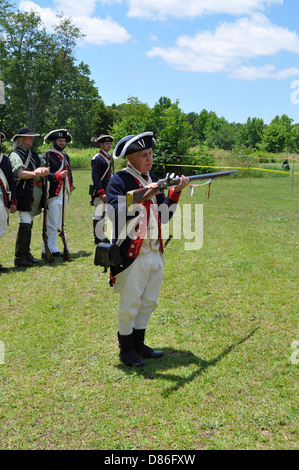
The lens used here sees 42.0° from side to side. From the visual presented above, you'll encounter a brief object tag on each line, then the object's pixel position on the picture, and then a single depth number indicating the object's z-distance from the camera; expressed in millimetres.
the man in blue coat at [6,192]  6719
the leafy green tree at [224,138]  76438
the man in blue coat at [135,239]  3814
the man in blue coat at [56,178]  7570
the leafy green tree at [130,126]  27672
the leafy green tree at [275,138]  64875
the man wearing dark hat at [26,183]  7129
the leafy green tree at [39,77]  40000
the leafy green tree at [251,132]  81375
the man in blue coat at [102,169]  8023
